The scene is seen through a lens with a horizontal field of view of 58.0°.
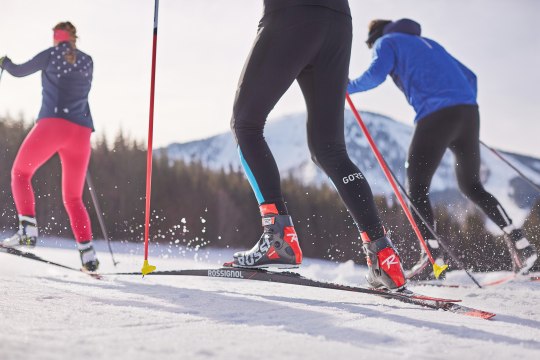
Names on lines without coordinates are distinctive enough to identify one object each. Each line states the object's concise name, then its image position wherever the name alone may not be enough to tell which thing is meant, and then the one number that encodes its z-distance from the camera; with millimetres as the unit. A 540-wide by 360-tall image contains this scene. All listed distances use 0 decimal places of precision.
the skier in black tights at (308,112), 2244
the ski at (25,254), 3623
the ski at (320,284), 2176
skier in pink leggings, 3764
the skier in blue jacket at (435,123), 3570
